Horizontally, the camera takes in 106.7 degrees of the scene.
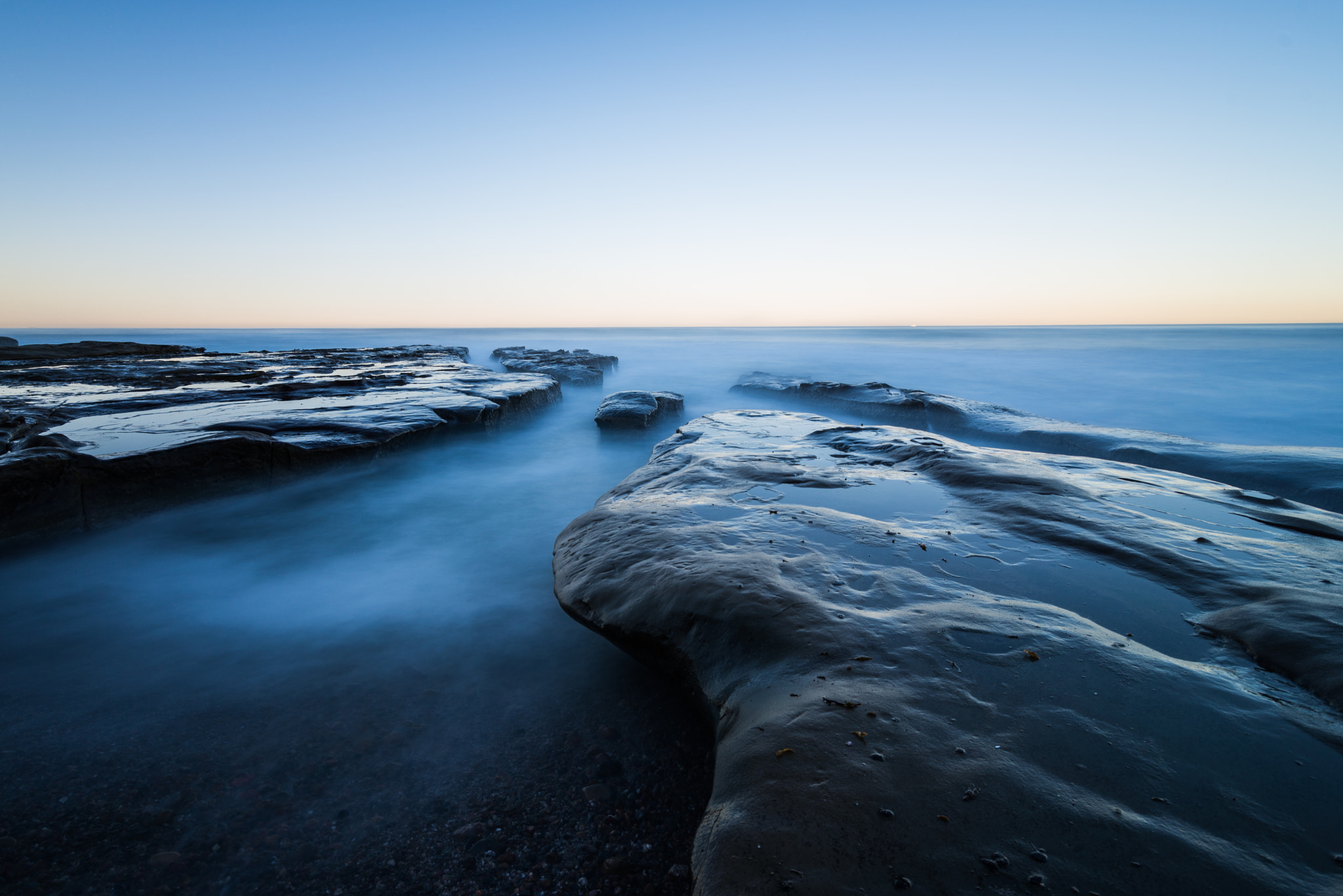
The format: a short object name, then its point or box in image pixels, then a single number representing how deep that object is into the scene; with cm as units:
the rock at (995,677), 109
